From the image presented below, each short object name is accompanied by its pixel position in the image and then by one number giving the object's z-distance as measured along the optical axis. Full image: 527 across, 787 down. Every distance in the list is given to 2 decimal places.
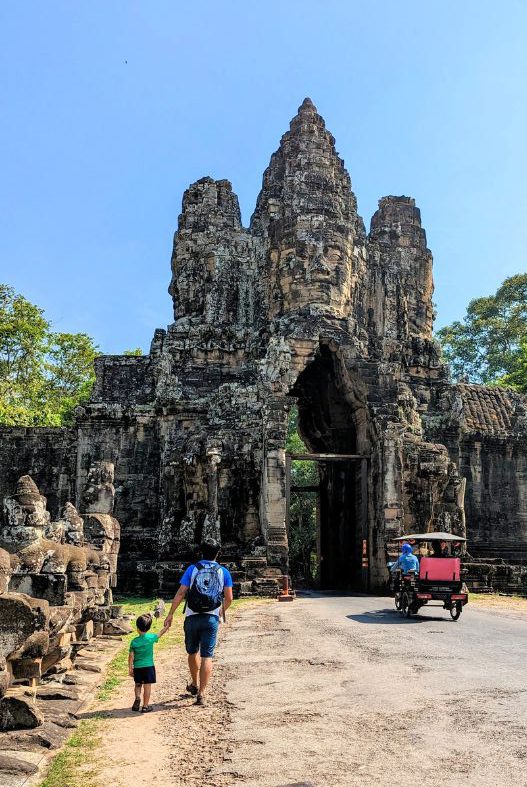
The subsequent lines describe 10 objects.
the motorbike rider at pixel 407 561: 14.82
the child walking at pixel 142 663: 7.02
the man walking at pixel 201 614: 7.24
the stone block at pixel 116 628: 12.05
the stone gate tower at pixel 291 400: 22.50
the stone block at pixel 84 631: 10.09
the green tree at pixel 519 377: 39.41
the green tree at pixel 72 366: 42.81
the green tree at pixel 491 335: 49.56
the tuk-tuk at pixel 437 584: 14.09
